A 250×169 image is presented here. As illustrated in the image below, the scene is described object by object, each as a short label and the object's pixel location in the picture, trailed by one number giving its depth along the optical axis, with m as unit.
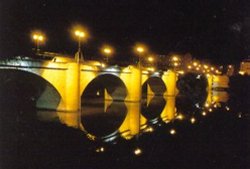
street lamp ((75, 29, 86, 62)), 37.16
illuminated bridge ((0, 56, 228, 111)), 34.34
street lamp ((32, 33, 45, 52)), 36.12
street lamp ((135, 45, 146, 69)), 58.44
